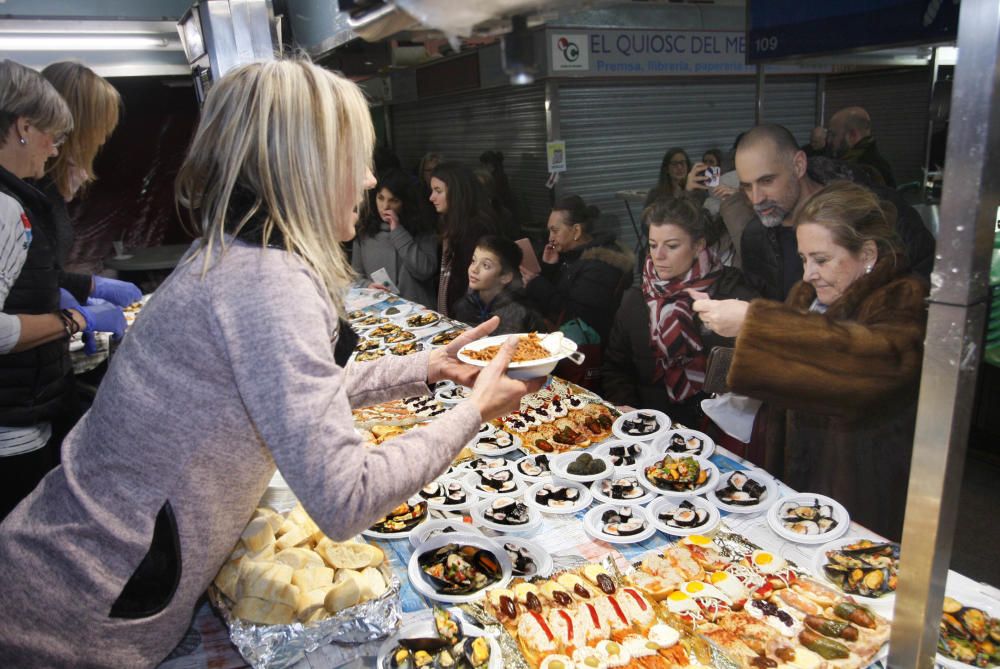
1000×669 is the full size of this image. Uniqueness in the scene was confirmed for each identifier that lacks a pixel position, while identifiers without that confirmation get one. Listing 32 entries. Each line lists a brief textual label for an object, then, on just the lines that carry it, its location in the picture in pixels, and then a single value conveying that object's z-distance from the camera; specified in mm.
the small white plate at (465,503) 1984
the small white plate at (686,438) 2229
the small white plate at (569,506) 1955
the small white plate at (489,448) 2356
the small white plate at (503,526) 1844
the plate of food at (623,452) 2236
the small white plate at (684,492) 1977
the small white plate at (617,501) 1974
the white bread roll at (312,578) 1462
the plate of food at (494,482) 2072
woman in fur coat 2294
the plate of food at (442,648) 1357
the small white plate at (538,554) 1680
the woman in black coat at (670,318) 3057
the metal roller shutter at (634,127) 3336
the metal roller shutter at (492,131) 4051
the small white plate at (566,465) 2102
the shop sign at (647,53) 3477
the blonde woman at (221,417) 1100
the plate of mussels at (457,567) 1600
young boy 4133
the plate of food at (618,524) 1805
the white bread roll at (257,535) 1484
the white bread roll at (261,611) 1381
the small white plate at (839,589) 1485
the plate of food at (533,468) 2164
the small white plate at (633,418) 2371
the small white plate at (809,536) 1748
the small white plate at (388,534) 1850
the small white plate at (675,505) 1810
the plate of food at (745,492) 1919
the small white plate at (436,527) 1818
